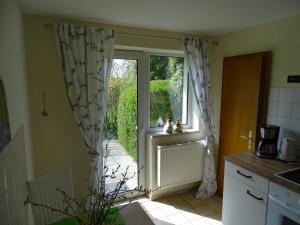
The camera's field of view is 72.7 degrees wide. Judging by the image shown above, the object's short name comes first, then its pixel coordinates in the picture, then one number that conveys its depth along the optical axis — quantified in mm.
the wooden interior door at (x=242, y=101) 2217
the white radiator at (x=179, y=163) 2666
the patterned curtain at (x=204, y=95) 2648
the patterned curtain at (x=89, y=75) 2043
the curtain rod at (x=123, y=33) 1996
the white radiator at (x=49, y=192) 1396
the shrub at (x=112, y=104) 2547
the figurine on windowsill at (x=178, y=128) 2837
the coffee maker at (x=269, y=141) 2010
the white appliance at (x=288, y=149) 1879
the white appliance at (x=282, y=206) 1429
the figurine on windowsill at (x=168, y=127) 2789
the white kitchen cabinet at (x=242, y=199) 1741
